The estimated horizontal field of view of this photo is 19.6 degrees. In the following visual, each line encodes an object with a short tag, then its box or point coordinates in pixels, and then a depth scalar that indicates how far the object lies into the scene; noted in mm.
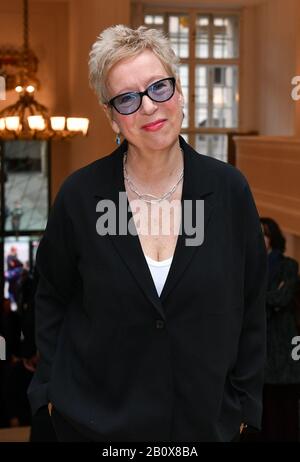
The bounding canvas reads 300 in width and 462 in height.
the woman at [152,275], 1855
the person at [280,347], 5602
